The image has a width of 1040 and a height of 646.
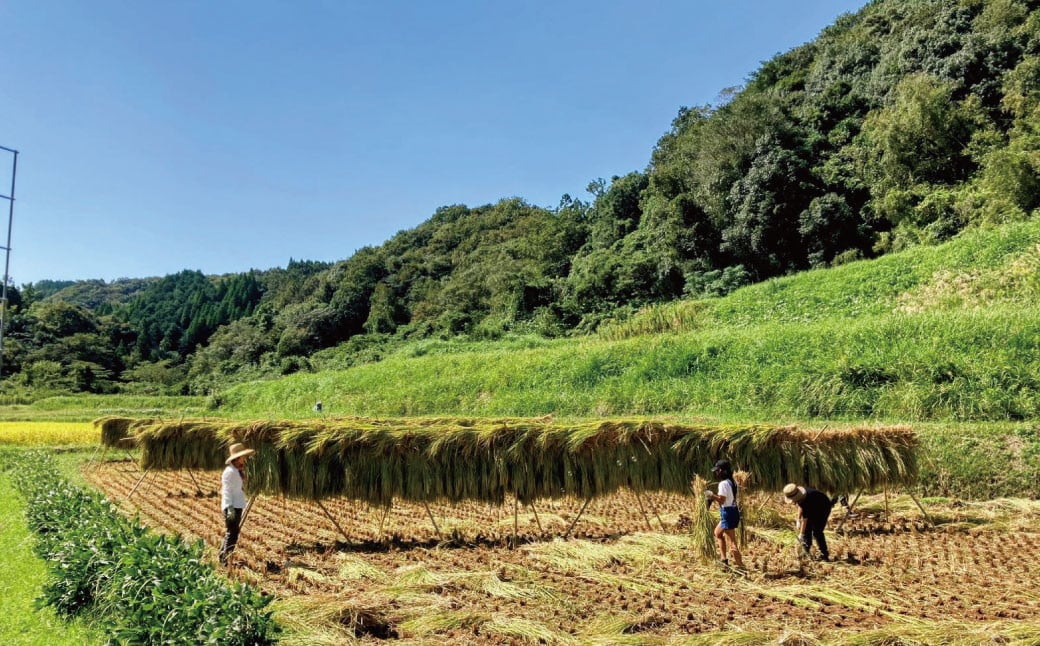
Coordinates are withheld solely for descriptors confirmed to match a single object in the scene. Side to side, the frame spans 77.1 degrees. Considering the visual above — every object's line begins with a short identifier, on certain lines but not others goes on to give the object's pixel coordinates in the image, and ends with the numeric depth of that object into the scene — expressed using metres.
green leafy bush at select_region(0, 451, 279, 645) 4.62
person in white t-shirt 7.41
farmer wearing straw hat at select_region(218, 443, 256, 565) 7.88
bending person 7.82
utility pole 17.82
